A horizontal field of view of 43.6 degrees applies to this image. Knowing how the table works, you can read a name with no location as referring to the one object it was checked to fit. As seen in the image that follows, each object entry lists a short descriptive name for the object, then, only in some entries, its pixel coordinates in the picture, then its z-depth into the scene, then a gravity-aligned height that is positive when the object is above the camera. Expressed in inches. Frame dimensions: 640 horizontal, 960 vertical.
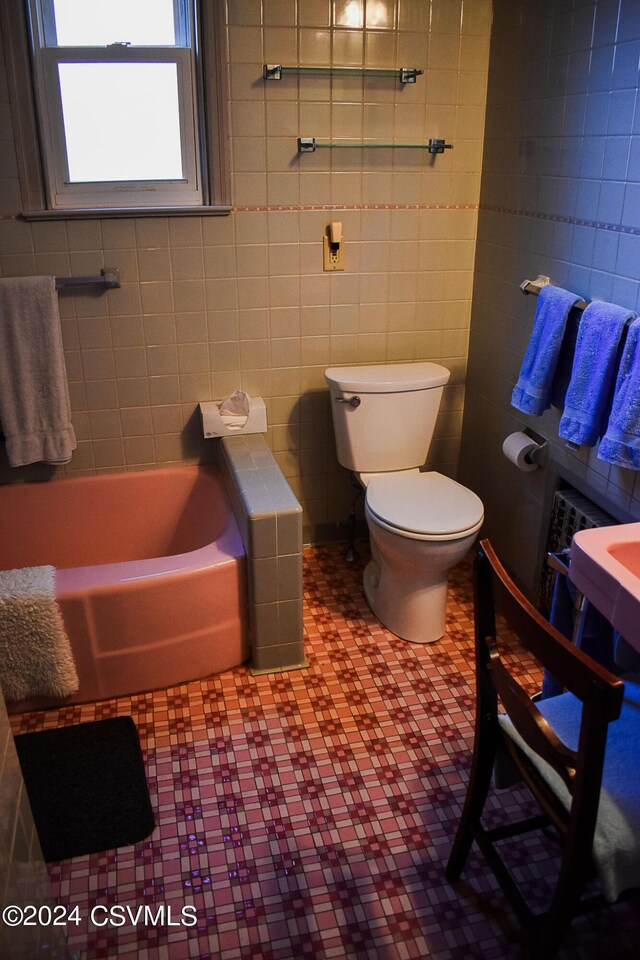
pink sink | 59.7 -30.6
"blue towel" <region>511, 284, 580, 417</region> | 92.3 -21.1
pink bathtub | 93.0 -49.7
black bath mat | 78.2 -61.4
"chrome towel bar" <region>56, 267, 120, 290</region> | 105.9 -15.2
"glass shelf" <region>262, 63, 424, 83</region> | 104.0 +10.6
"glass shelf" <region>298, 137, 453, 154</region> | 108.2 +1.6
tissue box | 115.2 -35.5
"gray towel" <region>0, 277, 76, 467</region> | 102.7 -26.9
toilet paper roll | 104.8 -35.9
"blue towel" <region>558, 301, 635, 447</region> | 83.3 -21.3
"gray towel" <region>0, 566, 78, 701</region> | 88.4 -50.3
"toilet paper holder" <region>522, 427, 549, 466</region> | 104.2 -35.7
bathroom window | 100.5 +6.5
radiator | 94.0 -40.8
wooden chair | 48.9 -41.0
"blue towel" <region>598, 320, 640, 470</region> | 79.5 -24.0
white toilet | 100.7 -42.1
